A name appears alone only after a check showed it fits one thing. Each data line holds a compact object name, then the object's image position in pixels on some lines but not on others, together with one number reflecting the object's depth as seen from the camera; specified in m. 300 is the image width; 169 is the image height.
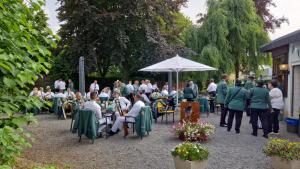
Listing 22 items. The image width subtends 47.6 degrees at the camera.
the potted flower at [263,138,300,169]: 5.78
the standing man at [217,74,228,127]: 11.97
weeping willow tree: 22.72
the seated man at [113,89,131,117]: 10.81
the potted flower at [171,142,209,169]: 5.57
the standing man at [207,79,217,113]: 16.02
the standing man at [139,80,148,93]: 17.75
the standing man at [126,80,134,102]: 17.84
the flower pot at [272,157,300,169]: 5.79
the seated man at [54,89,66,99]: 14.80
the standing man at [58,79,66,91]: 21.11
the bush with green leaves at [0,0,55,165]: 3.11
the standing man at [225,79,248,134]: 9.95
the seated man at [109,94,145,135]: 9.52
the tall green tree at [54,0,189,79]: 23.72
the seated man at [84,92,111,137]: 9.23
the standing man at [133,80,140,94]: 18.51
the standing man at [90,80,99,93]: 19.50
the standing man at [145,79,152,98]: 18.05
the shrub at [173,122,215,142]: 8.73
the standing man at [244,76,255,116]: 12.77
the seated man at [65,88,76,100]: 14.95
